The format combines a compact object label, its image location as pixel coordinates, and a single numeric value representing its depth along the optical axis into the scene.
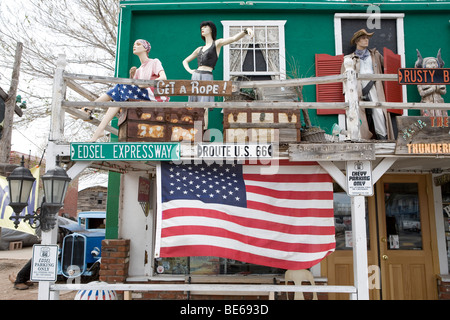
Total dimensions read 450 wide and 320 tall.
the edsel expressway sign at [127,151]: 4.49
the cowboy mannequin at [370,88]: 6.33
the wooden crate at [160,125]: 4.83
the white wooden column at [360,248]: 4.30
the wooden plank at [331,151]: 4.41
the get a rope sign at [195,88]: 4.57
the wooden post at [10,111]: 10.34
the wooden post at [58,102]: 4.64
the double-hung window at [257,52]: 7.35
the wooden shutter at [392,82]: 6.93
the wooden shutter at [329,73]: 7.21
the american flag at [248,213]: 4.46
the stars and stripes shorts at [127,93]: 5.20
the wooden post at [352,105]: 4.52
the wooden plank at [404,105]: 4.48
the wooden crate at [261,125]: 4.87
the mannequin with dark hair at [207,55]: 6.13
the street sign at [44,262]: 4.36
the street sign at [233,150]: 4.50
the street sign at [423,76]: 4.46
